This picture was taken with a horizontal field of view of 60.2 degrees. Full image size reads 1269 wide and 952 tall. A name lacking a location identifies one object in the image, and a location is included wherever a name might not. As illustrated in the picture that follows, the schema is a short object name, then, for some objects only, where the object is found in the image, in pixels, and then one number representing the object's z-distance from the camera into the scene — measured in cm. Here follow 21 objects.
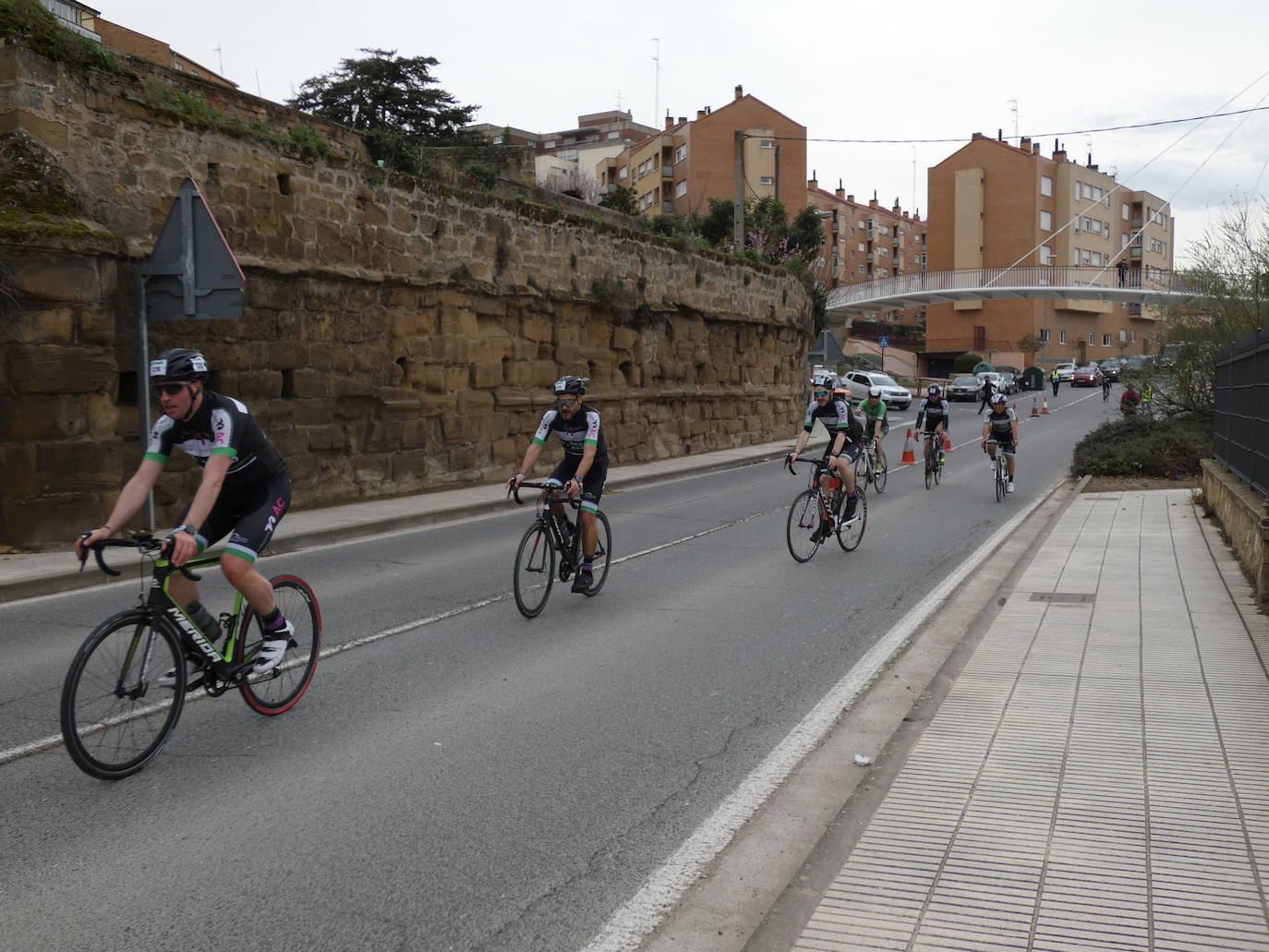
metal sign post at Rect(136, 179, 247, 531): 1052
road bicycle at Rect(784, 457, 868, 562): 1082
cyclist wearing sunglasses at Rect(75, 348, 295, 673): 480
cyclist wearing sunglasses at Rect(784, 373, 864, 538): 1098
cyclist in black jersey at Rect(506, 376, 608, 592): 837
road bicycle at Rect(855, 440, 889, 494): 1750
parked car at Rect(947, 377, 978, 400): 5053
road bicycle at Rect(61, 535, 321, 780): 448
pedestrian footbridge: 6456
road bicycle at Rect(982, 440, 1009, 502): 1646
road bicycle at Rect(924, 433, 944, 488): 1828
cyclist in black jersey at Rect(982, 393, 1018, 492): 1659
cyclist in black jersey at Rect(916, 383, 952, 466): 1794
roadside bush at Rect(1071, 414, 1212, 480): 1798
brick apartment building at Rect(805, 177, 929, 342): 10612
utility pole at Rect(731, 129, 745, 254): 3153
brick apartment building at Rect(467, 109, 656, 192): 9375
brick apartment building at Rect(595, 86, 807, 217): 7381
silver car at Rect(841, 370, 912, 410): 4422
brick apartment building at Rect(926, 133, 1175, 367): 7638
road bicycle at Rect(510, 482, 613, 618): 807
